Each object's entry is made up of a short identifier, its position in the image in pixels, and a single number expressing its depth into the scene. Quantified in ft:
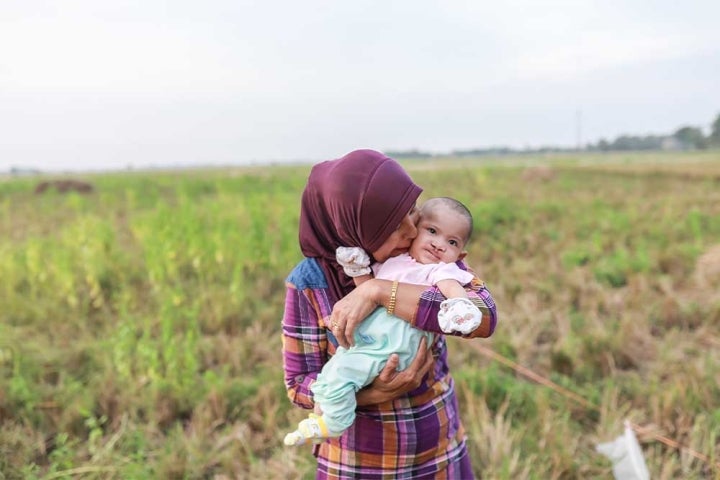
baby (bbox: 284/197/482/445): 3.69
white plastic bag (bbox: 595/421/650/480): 6.98
